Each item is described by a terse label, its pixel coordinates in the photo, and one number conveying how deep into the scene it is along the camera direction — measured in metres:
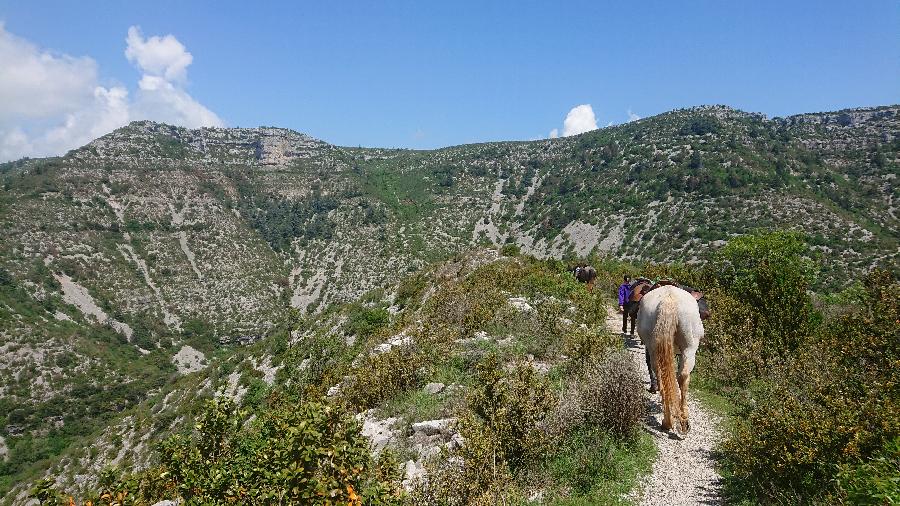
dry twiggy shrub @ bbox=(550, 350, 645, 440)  7.59
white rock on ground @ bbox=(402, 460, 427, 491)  6.49
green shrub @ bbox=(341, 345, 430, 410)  10.49
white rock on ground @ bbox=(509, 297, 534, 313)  15.25
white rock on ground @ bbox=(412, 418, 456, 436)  7.87
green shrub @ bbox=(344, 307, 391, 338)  24.33
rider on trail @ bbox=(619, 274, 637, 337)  14.32
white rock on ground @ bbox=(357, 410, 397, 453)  8.41
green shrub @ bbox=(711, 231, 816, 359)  11.76
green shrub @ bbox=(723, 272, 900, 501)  5.13
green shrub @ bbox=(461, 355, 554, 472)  6.98
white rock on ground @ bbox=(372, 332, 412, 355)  14.22
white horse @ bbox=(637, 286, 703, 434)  7.95
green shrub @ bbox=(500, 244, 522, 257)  31.80
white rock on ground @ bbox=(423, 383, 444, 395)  10.02
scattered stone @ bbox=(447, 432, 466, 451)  7.04
